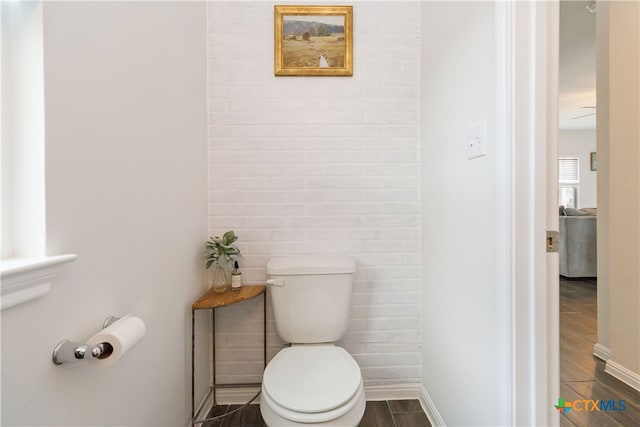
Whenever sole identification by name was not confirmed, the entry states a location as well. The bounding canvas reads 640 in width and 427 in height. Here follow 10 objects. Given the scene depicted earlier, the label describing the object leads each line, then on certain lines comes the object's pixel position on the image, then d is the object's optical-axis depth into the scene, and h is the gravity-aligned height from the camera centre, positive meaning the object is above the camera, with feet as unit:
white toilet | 3.25 -2.00
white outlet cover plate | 3.20 +0.77
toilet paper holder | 2.13 -1.00
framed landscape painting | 5.11 +2.91
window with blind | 21.56 +2.12
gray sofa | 11.96 -1.55
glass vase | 4.80 -1.12
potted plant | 4.70 -0.71
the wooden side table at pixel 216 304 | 4.22 -1.34
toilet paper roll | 2.21 -0.99
